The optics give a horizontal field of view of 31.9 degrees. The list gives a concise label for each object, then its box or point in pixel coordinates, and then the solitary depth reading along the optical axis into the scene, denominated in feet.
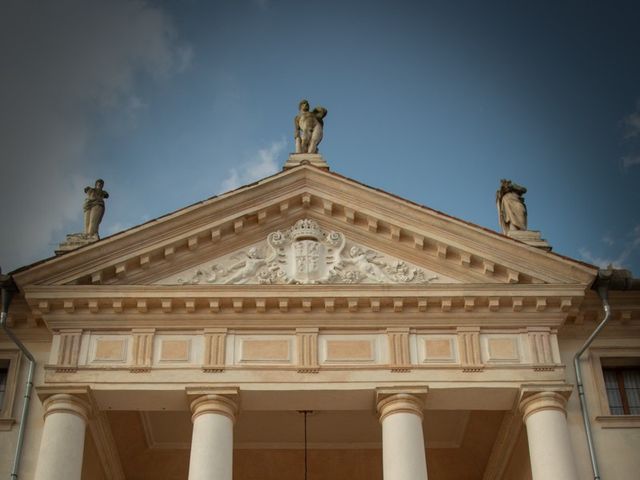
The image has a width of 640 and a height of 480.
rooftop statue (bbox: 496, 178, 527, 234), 81.61
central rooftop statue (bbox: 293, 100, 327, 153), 86.39
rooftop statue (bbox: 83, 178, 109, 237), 81.10
